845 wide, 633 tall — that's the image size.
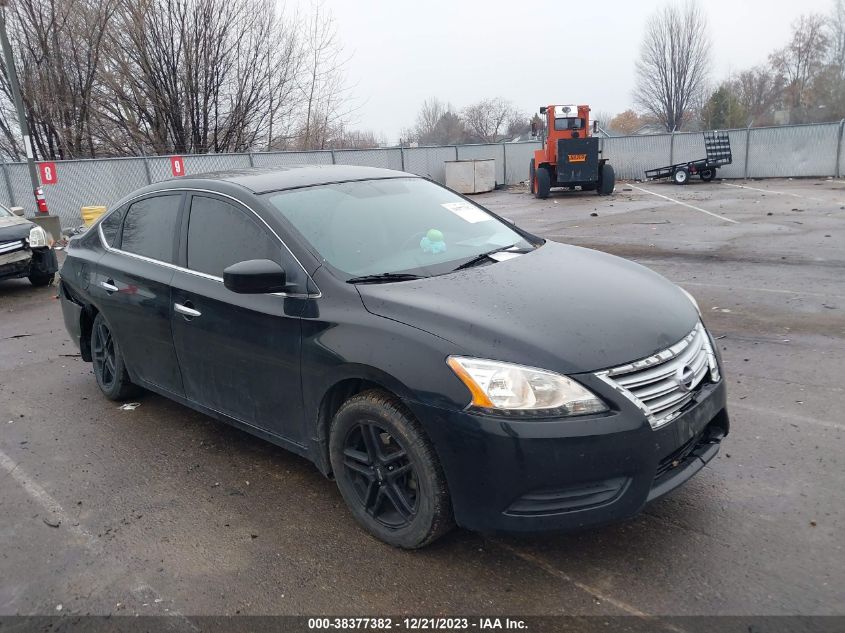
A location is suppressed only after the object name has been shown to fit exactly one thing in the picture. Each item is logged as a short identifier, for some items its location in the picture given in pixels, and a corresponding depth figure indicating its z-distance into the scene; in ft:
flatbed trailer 83.82
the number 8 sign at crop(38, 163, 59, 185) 54.80
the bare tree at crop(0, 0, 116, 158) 72.43
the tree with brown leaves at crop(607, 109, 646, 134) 294.33
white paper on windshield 13.61
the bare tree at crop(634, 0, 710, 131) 186.91
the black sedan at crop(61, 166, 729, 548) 8.57
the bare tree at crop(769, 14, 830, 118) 200.54
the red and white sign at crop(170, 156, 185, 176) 63.34
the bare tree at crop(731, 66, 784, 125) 216.95
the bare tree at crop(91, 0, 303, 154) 71.15
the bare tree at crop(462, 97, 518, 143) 245.45
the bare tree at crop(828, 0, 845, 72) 183.43
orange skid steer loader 71.97
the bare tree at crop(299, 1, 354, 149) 83.15
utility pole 49.42
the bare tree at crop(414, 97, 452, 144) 248.28
